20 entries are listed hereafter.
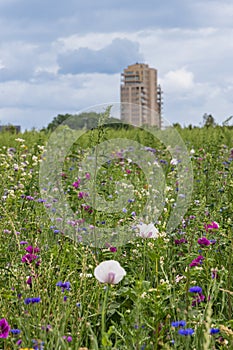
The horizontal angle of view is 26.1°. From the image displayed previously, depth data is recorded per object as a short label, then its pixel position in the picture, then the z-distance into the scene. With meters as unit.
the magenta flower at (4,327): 1.98
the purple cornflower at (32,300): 2.04
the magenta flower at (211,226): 2.80
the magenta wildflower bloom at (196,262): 2.52
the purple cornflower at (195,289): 2.15
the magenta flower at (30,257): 2.63
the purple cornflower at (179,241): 3.40
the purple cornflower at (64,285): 2.26
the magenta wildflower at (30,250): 2.65
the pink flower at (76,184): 4.74
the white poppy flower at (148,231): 2.60
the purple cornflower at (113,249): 3.01
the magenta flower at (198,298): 2.36
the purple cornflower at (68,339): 1.99
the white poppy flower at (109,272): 1.99
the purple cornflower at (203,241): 2.67
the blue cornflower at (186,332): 1.87
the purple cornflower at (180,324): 1.95
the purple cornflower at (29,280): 2.56
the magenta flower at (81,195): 4.41
